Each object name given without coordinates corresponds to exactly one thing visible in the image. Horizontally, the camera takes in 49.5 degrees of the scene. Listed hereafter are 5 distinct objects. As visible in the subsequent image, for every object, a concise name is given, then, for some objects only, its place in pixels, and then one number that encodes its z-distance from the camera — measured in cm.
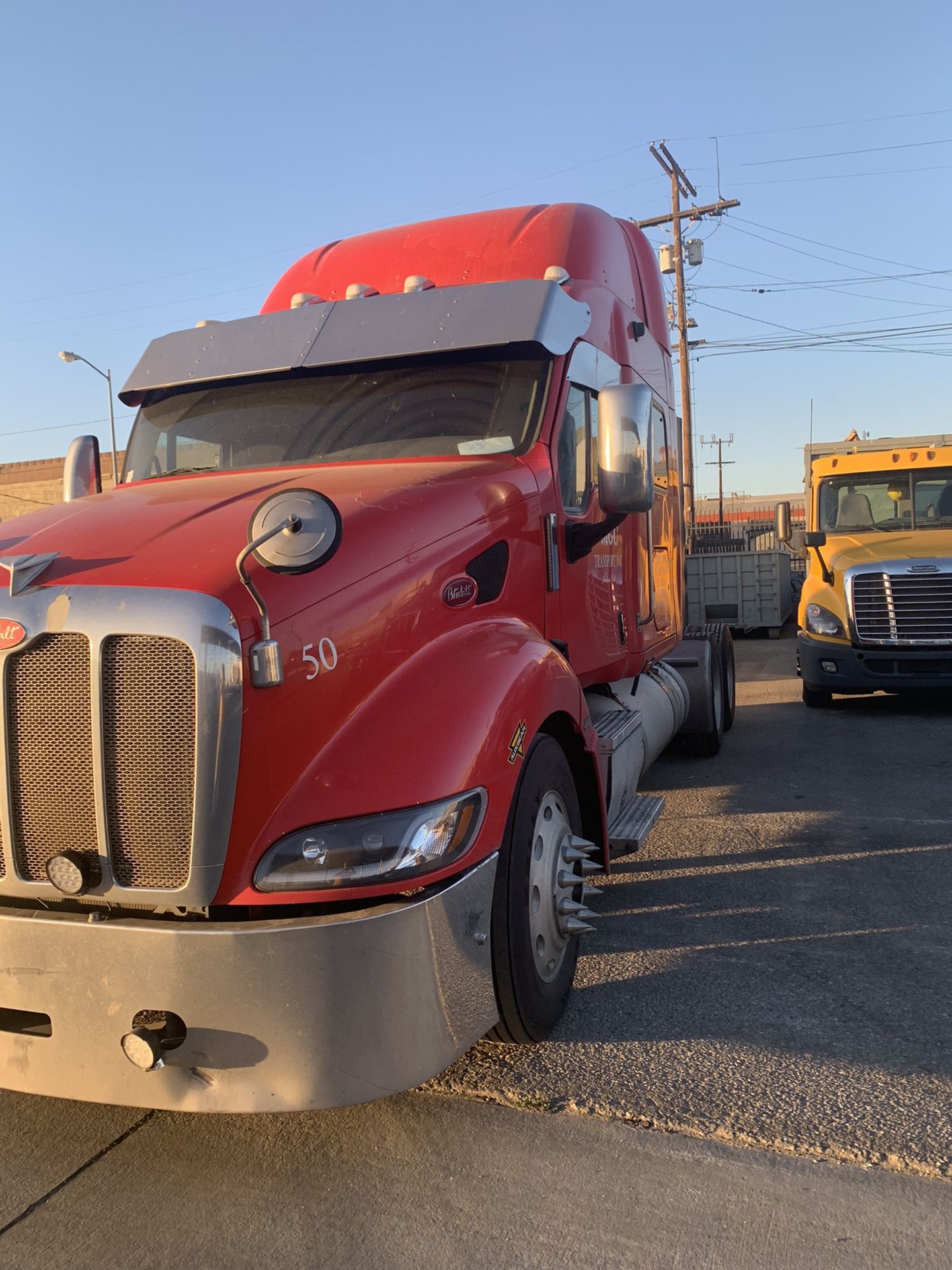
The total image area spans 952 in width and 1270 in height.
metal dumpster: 2120
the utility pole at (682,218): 2923
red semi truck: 259
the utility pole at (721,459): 9814
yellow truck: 1035
